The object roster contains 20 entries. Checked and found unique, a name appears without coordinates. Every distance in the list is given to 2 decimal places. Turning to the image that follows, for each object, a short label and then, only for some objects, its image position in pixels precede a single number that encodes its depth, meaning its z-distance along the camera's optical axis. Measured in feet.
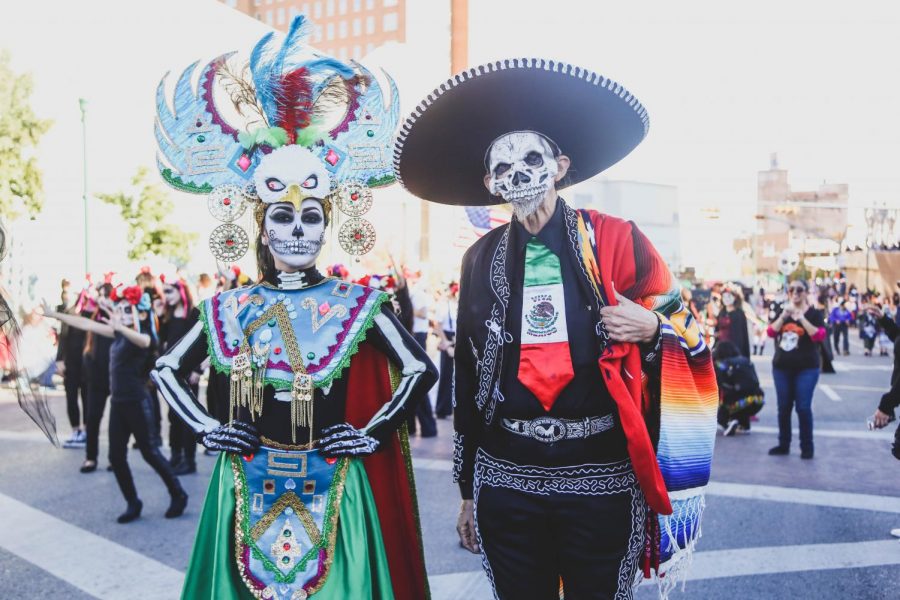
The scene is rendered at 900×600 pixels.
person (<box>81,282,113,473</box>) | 22.54
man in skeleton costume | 8.10
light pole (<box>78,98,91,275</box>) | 53.93
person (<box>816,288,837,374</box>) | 48.01
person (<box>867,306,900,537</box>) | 16.21
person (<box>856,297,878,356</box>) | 63.16
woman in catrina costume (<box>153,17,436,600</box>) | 9.73
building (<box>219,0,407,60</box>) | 274.36
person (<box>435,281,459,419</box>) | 31.99
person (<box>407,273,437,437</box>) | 28.02
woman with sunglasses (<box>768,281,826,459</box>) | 24.50
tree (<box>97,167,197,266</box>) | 67.41
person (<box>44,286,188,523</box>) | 18.49
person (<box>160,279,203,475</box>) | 23.00
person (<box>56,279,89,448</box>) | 27.68
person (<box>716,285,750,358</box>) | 31.40
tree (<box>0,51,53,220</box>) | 54.54
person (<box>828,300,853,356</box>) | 63.67
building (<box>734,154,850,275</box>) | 281.54
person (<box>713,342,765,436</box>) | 28.94
